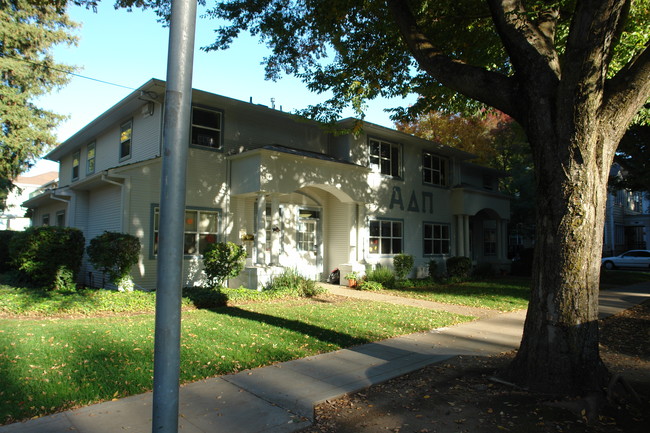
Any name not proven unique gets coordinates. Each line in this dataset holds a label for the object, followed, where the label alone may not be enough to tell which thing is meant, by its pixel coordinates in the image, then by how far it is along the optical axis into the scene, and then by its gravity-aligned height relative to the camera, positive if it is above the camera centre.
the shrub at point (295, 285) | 12.56 -0.99
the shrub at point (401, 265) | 16.95 -0.47
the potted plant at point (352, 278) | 15.37 -0.91
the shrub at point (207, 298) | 10.32 -1.13
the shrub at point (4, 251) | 18.77 -0.10
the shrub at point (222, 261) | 11.72 -0.27
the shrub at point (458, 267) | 18.84 -0.58
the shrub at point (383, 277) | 15.45 -0.87
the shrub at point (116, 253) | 10.69 -0.08
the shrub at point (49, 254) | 10.78 -0.12
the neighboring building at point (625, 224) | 34.41 +2.63
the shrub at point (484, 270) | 20.52 -0.78
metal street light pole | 2.36 +0.12
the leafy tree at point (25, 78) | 21.12 +8.81
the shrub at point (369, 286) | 14.88 -1.15
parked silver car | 28.26 -0.32
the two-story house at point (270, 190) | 12.93 +2.18
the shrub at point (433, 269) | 18.61 -0.67
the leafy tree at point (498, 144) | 25.77 +7.26
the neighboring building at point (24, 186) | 41.18 +6.70
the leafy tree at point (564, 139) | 4.65 +1.29
